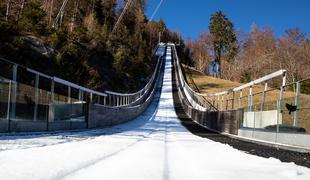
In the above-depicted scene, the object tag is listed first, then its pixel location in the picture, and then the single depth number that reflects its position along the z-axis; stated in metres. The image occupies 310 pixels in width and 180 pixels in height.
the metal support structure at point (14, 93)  7.80
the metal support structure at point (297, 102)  6.47
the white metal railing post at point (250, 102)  9.45
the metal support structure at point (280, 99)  7.21
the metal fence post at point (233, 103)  12.38
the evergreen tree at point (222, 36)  65.77
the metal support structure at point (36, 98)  8.72
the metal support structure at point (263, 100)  8.41
